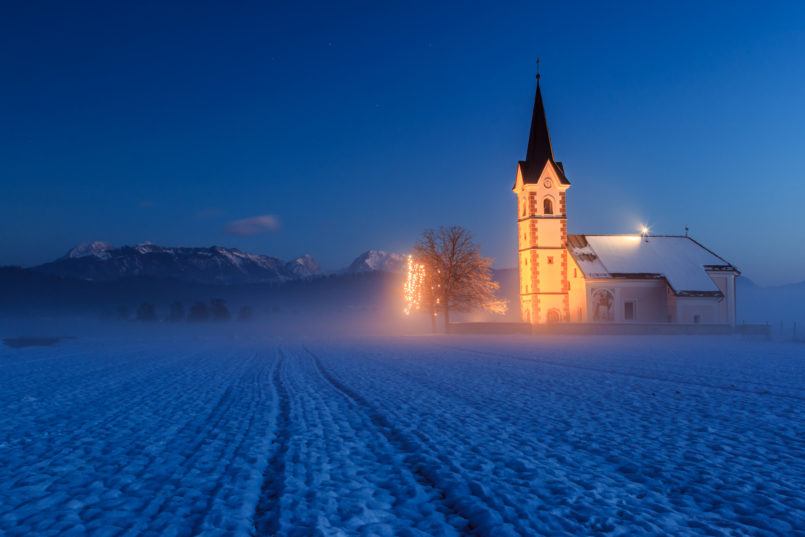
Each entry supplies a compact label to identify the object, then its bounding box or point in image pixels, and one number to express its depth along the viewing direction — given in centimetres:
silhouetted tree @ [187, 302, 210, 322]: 17600
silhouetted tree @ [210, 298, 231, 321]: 17912
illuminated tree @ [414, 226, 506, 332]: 5944
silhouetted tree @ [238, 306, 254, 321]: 19300
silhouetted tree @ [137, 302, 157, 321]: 17912
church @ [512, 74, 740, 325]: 5647
